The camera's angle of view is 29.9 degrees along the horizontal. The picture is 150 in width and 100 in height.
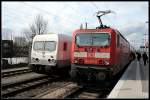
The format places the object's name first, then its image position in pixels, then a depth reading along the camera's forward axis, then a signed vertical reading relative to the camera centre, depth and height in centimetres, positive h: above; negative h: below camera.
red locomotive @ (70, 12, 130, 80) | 1352 -6
